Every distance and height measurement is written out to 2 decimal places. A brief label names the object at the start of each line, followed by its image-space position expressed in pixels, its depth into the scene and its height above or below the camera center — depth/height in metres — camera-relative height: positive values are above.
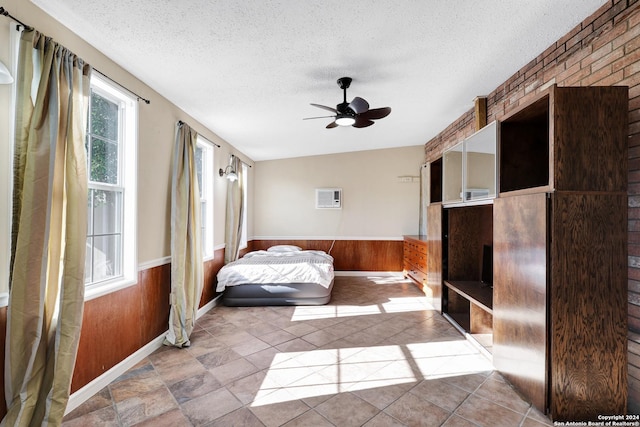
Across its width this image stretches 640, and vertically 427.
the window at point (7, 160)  1.60 +0.29
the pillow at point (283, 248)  5.70 -0.72
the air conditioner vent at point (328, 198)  6.38 +0.33
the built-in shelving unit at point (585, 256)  1.81 -0.26
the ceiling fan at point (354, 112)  2.83 +1.06
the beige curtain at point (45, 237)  1.61 -0.16
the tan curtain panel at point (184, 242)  2.98 -0.33
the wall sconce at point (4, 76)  1.34 +0.64
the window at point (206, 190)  4.19 +0.33
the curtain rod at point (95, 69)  1.57 +1.09
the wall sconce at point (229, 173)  4.52 +0.64
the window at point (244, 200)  5.45 +0.23
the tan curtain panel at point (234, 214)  4.76 -0.04
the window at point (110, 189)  2.33 +0.20
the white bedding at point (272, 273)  4.21 -0.89
